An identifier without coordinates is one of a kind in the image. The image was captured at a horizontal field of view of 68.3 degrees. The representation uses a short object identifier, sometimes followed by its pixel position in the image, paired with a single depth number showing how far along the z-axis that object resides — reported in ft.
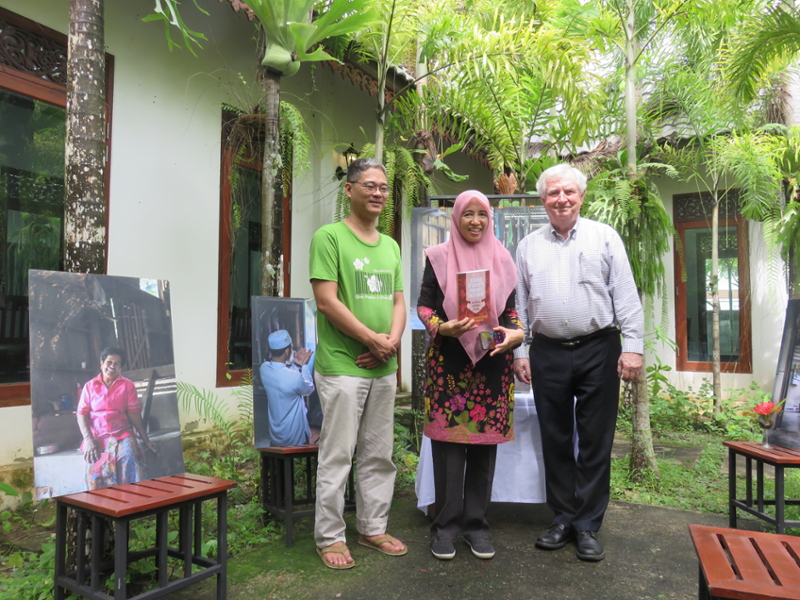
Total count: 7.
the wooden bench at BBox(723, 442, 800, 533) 9.96
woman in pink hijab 9.76
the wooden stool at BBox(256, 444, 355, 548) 10.45
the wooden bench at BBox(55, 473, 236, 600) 6.93
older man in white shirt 10.02
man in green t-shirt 9.40
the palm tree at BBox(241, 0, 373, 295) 11.91
